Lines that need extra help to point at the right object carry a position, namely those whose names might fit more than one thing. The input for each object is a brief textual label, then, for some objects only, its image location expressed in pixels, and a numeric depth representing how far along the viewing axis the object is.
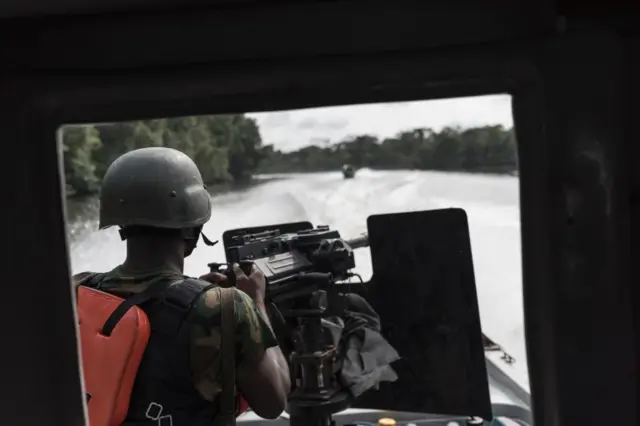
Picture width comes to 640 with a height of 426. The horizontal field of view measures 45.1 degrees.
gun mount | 1.90
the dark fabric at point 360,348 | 2.01
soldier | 1.53
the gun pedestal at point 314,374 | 1.95
